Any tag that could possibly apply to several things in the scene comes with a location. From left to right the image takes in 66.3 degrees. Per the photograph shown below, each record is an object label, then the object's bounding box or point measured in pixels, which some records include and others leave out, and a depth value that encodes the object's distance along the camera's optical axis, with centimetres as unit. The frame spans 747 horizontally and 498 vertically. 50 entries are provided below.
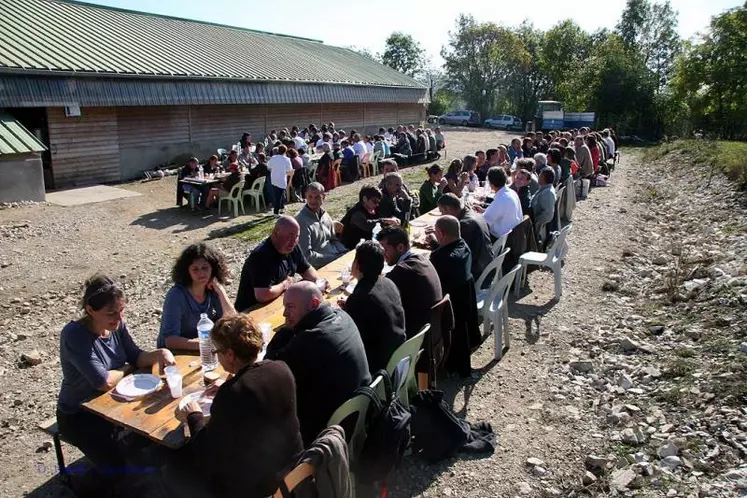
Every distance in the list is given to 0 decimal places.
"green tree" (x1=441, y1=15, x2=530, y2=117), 5375
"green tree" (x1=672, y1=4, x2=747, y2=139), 3109
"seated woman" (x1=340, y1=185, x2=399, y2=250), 714
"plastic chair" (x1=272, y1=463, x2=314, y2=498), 254
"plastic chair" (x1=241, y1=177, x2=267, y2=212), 1271
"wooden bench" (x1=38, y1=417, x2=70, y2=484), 360
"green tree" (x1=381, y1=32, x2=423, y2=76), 6638
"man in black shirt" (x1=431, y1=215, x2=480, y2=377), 524
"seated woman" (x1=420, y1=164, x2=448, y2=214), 912
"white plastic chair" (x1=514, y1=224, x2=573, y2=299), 732
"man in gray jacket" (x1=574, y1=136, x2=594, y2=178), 1460
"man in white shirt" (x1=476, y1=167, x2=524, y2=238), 750
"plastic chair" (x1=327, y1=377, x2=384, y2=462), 317
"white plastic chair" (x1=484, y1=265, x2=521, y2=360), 573
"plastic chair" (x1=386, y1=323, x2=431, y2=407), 386
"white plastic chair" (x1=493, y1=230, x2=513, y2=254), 717
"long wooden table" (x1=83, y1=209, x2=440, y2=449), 307
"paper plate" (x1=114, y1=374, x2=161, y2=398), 340
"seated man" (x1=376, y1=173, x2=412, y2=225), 810
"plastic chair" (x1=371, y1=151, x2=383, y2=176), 1886
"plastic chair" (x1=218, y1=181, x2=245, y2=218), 1230
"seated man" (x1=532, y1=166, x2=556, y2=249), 866
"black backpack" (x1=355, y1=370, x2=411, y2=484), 333
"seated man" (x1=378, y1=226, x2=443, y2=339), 457
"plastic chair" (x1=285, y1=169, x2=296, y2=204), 1340
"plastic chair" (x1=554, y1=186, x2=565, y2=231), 938
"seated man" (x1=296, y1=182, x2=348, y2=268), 655
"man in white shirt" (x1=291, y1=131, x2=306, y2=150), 1641
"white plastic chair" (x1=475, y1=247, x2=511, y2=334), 586
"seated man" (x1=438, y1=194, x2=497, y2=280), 630
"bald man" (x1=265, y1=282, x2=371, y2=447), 324
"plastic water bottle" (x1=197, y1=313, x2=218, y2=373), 364
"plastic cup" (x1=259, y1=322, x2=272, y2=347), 413
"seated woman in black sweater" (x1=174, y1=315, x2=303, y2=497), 272
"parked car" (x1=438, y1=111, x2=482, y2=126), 5073
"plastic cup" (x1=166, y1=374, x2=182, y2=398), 336
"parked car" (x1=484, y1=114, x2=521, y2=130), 4725
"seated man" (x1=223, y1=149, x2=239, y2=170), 1377
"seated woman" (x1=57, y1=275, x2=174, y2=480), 343
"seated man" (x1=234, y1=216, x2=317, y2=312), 496
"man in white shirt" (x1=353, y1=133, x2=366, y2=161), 1775
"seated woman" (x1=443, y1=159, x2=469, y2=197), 926
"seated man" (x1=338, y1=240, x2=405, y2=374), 402
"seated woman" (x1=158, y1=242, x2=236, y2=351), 406
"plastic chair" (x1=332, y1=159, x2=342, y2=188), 1605
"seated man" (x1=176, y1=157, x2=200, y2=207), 1280
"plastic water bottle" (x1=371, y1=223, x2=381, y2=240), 723
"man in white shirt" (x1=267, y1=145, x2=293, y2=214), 1235
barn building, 1460
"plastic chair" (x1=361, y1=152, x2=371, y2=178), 1808
